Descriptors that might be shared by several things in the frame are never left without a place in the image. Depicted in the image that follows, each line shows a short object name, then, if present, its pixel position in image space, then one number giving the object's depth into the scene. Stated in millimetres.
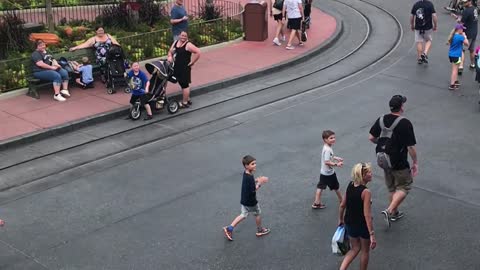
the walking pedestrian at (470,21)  16438
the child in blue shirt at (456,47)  15164
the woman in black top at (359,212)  7352
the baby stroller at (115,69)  15008
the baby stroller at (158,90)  13578
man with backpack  8758
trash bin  19234
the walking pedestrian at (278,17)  19141
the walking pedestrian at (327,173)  9188
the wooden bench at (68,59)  14672
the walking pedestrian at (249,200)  8508
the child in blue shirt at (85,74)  15125
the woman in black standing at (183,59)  13953
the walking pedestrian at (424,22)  16797
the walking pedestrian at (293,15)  18516
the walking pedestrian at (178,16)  16828
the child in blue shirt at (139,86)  13516
